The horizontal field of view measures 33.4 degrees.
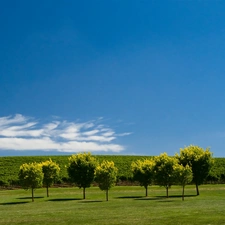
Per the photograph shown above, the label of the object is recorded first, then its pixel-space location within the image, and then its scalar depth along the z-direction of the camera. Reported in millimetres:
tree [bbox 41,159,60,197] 70594
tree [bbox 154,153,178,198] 63312
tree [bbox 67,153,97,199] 66875
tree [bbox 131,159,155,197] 67688
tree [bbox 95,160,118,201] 58094
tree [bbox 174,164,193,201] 54250
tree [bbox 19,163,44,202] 62375
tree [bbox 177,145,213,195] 69875
